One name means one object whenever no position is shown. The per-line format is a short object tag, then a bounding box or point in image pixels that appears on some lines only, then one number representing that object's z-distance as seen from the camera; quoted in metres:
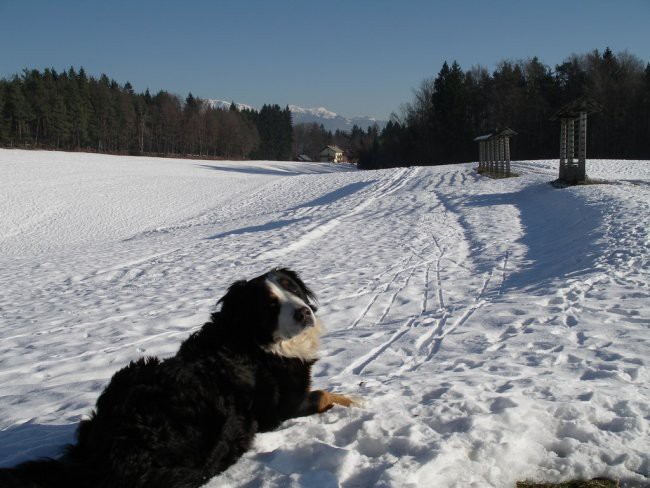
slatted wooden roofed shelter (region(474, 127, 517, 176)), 30.30
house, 131.75
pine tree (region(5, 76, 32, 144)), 69.56
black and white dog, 2.36
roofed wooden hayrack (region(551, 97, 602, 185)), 20.39
